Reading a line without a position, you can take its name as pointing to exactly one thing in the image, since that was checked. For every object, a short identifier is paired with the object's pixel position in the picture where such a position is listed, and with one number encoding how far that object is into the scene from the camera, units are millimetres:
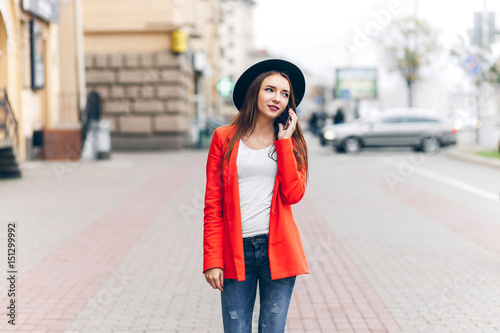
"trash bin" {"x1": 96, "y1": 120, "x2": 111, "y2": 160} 20016
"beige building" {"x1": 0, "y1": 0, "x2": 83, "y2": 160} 15527
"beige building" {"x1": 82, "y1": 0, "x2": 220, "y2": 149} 25188
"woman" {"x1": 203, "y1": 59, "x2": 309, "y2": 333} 2938
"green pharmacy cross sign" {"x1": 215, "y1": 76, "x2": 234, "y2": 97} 26031
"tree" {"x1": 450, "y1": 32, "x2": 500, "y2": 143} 23859
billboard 41906
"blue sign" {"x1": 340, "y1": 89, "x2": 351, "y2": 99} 41281
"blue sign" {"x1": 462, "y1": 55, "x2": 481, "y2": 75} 21062
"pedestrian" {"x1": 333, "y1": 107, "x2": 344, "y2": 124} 33188
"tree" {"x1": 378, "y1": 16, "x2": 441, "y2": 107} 42469
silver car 24531
